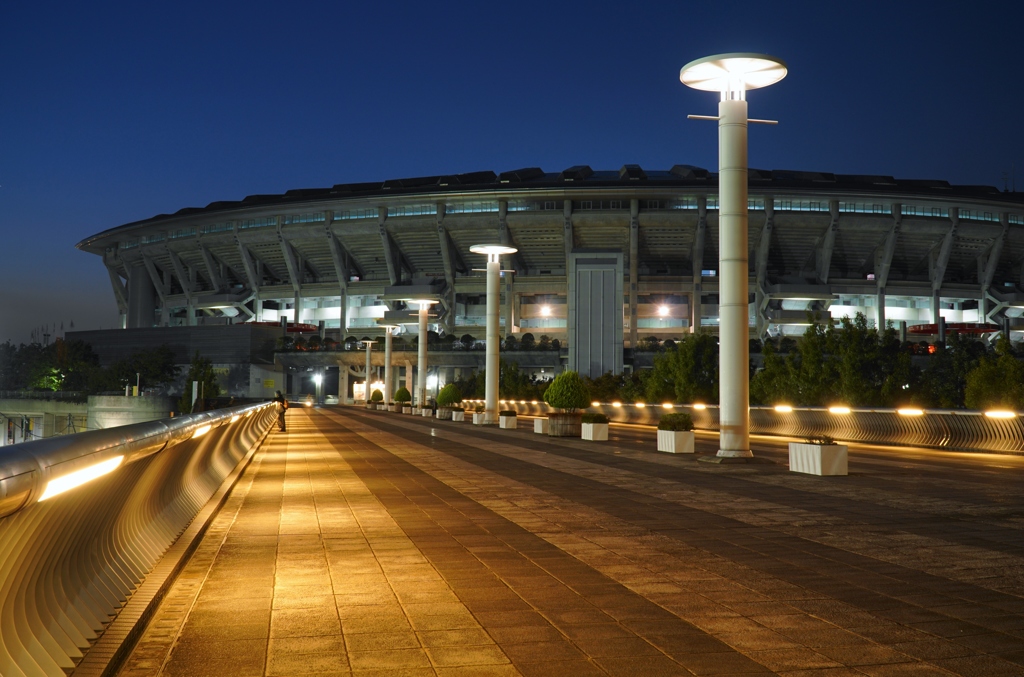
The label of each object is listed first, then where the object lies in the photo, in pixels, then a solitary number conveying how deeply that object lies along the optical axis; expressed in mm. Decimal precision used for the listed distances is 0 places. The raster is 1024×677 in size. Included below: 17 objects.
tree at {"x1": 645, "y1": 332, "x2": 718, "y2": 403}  47156
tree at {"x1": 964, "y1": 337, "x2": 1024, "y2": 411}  25703
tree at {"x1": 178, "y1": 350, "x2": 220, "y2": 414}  87438
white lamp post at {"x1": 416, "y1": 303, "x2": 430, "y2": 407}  61656
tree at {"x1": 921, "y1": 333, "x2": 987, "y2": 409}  34812
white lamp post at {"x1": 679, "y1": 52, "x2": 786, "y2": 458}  17844
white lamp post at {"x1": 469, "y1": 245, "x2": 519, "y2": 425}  39938
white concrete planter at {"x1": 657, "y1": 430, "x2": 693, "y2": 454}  20797
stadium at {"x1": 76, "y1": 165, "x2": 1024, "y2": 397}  92000
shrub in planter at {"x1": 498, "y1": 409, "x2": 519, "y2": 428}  36344
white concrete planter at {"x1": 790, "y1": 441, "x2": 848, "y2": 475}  15055
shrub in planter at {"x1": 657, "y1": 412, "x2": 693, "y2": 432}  20969
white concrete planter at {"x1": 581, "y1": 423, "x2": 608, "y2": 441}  26719
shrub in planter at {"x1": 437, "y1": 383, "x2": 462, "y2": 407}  49719
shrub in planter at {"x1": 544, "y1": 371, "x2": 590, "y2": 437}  28672
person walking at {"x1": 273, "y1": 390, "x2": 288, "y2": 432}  33828
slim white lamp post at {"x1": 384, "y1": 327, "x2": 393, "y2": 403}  77812
